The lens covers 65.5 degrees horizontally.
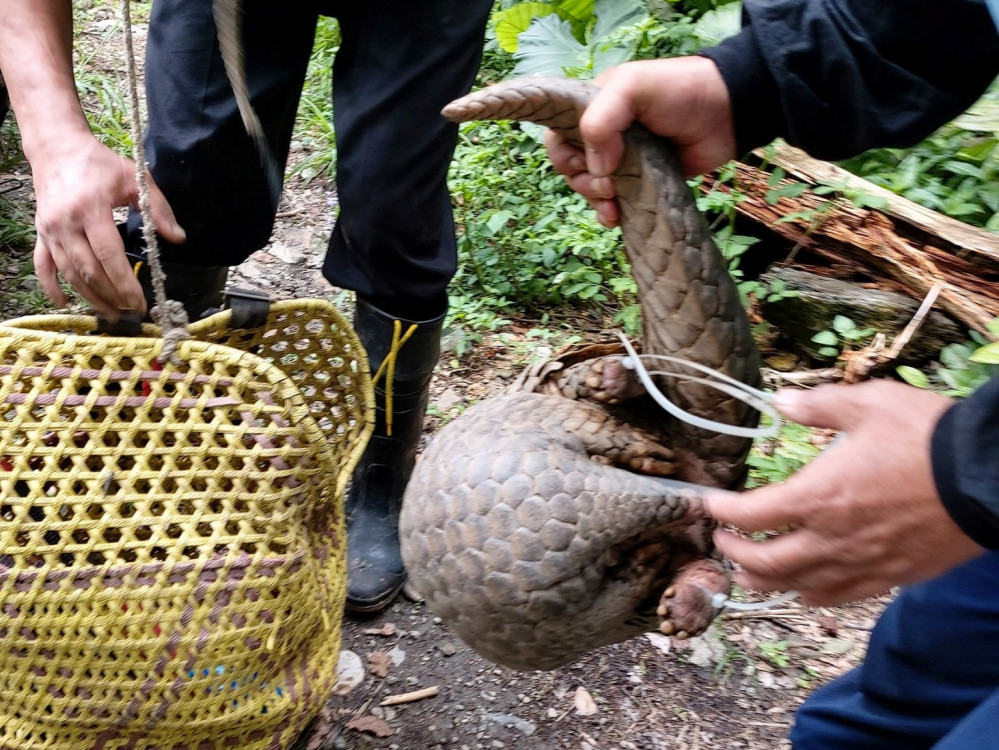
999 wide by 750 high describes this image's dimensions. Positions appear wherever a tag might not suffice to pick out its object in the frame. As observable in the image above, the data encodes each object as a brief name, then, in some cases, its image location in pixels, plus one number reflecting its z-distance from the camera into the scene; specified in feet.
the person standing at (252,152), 4.36
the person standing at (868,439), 2.92
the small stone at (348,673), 6.07
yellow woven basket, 3.77
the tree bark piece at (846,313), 8.29
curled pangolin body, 3.49
